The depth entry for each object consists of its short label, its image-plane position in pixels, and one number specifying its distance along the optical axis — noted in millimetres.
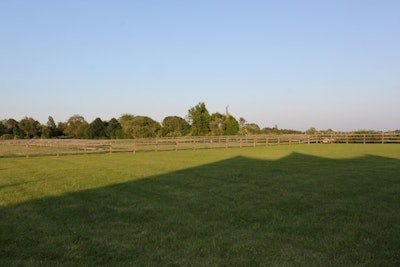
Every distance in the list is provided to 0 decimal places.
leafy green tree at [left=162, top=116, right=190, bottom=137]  73125
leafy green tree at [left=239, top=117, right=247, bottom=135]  61891
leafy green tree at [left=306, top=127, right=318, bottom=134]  50562
